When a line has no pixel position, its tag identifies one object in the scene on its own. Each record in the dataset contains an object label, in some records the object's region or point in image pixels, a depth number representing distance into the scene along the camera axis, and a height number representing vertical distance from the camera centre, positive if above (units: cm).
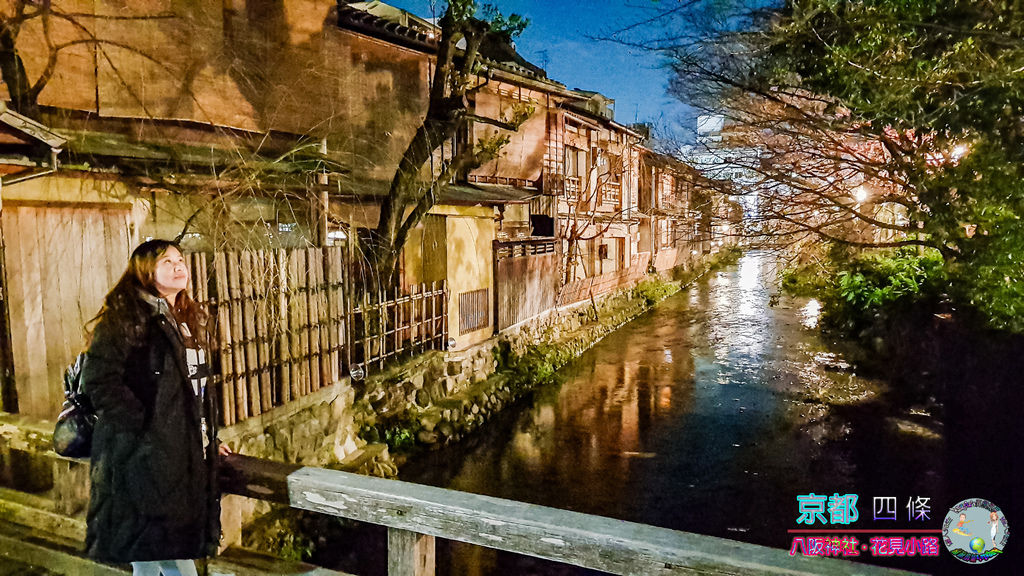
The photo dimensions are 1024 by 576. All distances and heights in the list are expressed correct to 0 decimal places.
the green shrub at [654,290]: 2839 -214
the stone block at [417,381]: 1095 -255
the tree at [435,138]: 993 +211
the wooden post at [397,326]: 1034 -134
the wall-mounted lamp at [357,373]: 904 -195
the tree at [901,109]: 607 +189
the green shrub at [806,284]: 2303 -196
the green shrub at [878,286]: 1665 -131
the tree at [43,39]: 738 +315
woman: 275 -89
